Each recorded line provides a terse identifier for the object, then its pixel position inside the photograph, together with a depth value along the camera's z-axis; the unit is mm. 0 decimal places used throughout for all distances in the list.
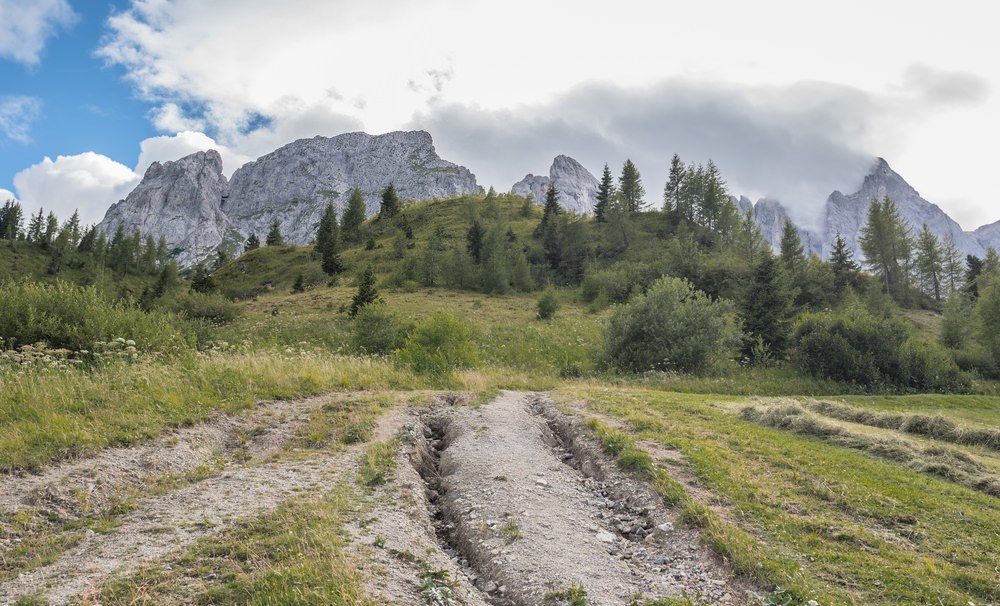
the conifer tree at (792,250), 70938
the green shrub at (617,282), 60875
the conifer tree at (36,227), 137125
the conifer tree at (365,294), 40719
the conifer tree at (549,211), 86812
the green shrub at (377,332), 26922
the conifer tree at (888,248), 80562
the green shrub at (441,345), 22312
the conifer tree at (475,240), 70875
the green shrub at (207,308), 38812
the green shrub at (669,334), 30922
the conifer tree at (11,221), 134500
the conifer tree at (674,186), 98000
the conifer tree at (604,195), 95425
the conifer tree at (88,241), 134500
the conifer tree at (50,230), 130750
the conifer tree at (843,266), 71312
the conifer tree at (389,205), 101625
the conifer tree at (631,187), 102000
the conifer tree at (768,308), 36375
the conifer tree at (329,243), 72562
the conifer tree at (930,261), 83125
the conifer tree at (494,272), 63188
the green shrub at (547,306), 48375
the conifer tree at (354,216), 98994
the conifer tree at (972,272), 79412
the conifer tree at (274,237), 113750
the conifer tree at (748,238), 77688
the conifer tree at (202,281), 69312
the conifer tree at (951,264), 85250
